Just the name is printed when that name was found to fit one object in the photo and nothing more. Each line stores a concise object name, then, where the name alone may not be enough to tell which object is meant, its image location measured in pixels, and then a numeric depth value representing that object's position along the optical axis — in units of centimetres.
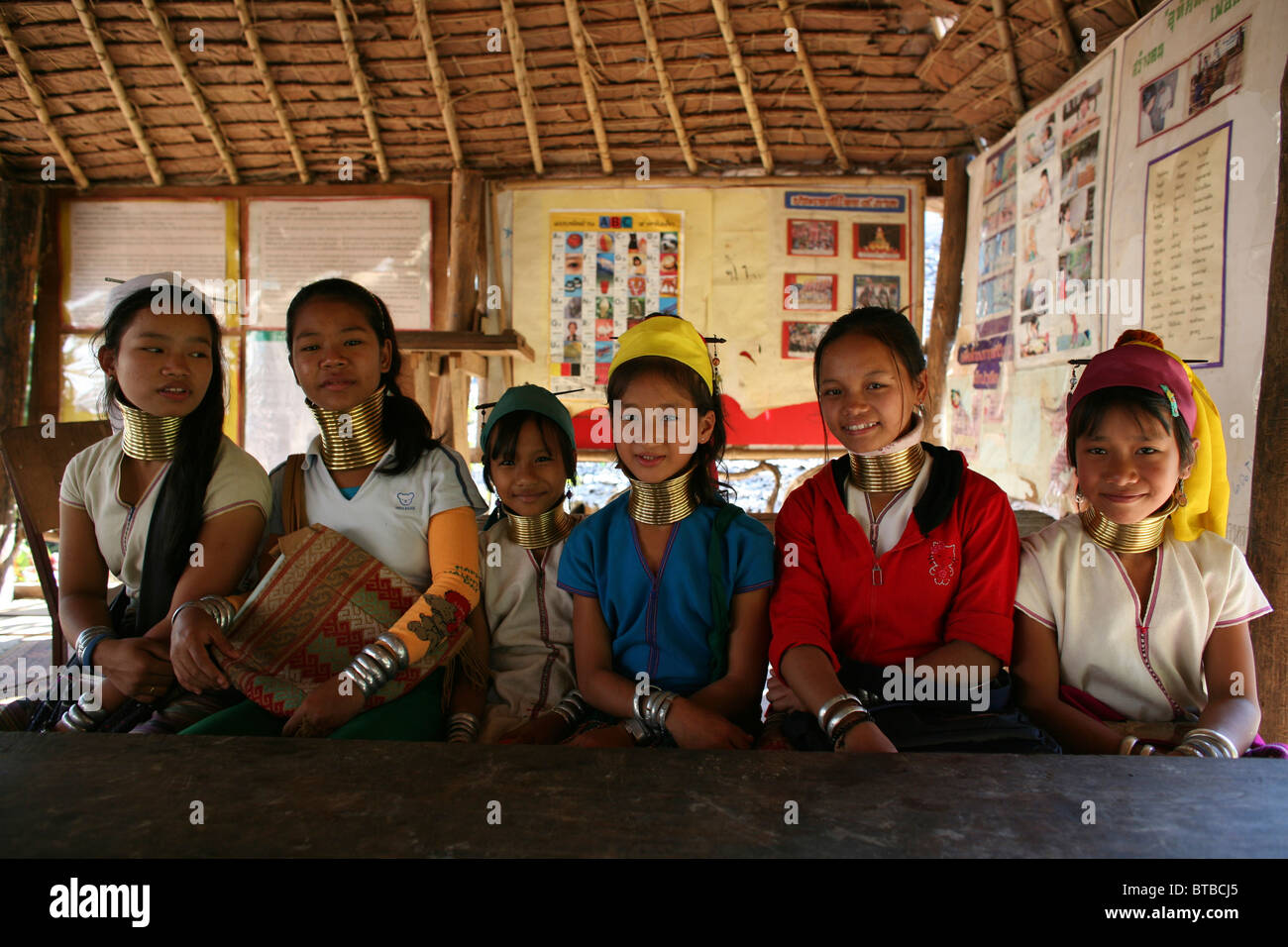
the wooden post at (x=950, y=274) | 461
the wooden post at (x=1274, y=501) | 200
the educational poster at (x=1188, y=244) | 254
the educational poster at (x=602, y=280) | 510
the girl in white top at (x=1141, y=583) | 168
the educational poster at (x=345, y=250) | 516
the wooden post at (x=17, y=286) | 507
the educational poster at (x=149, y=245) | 524
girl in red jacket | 171
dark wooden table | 93
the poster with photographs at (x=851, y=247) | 495
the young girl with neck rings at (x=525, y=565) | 201
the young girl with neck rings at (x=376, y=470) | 189
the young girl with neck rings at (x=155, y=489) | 187
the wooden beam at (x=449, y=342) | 429
